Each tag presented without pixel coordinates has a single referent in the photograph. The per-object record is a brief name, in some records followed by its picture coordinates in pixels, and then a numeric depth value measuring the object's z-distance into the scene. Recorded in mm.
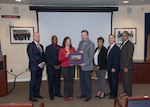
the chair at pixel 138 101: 1626
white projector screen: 5137
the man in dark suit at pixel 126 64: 3387
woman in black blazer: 3436
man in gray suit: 3294
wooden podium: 3681
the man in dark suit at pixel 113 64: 3392
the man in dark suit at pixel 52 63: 3402
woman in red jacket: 3306
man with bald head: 3309
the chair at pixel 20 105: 1551
